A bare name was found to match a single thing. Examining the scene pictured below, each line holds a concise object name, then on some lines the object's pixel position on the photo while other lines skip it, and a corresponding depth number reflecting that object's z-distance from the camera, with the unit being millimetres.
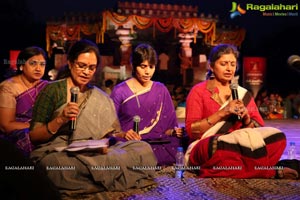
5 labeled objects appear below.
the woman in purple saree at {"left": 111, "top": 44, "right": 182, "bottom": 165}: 4329
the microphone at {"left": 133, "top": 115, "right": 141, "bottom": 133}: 3712
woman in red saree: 3836
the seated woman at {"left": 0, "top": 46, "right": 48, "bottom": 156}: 3885
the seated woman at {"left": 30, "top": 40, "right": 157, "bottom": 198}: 3151
